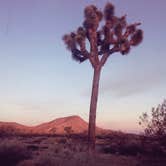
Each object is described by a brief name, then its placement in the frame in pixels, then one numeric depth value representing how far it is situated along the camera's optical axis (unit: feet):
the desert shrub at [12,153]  24.12
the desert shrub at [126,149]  32.72
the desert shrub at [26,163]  21.41
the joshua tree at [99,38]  32.97
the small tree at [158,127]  32.30
